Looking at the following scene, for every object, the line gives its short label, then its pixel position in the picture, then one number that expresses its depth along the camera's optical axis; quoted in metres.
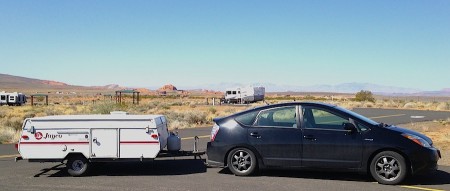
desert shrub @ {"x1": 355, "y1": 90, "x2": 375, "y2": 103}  82.24
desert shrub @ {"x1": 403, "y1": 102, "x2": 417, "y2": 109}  57.95
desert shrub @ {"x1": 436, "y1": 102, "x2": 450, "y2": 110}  51.97
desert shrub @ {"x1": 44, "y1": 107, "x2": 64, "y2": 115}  38.91
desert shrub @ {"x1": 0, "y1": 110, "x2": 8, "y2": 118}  37.81
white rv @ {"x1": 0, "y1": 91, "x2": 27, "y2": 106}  67.94
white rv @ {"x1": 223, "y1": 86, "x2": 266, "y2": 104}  72.81
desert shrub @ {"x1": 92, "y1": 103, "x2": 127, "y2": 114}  31.10
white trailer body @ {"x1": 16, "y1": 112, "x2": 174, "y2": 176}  9.24
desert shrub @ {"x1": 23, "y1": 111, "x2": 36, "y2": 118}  36.09
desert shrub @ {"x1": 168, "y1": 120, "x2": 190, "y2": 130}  23.33
